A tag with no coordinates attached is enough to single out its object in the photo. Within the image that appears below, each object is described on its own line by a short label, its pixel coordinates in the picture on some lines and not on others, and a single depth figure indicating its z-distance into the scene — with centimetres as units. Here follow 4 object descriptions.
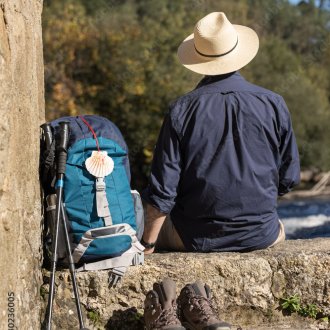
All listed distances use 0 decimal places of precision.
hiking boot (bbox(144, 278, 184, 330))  388
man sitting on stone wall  443
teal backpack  412
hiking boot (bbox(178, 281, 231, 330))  389
